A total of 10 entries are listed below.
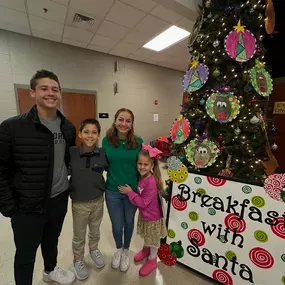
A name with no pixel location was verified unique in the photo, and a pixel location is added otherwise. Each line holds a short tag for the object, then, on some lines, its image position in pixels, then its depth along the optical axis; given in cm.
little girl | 141
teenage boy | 102
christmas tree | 152
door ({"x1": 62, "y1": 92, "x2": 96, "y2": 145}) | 413
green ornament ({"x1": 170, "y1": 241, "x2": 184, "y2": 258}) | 161
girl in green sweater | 142
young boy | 133
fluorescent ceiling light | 332
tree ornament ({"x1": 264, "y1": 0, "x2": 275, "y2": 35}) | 146
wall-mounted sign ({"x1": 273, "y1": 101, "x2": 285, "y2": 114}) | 252
